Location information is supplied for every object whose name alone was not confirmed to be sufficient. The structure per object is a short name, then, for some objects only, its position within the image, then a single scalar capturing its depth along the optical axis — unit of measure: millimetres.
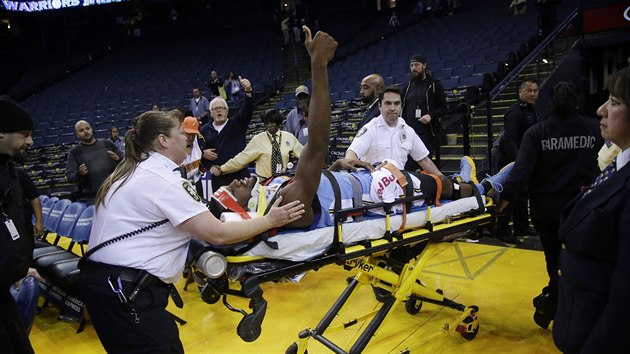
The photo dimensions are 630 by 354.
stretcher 2161
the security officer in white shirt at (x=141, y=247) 1840
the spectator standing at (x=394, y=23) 16531
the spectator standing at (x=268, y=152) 4215
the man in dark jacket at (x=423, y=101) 4723
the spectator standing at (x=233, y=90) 12752
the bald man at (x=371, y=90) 4152
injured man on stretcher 2191
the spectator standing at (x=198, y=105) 10936
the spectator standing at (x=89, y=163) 5117
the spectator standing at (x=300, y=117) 5238
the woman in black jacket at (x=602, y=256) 1349
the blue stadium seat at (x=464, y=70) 8970
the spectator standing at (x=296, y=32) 17547
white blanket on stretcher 2242
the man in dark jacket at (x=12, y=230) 1969
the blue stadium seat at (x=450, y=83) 8461
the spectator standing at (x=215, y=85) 12609
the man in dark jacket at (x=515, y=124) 4961
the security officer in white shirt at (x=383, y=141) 3457
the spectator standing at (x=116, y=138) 9844
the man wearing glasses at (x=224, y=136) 4391
